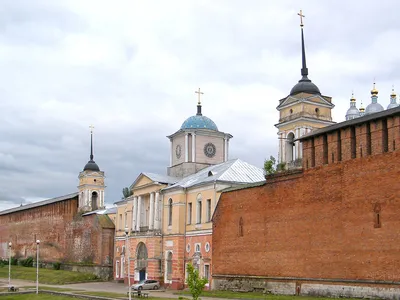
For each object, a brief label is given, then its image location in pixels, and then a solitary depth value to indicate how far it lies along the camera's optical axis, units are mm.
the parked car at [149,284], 49394
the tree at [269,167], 47669
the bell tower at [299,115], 46625
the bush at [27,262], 82706
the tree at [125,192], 106481
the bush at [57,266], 75562
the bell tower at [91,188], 79312
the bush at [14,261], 86344
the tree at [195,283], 25688
